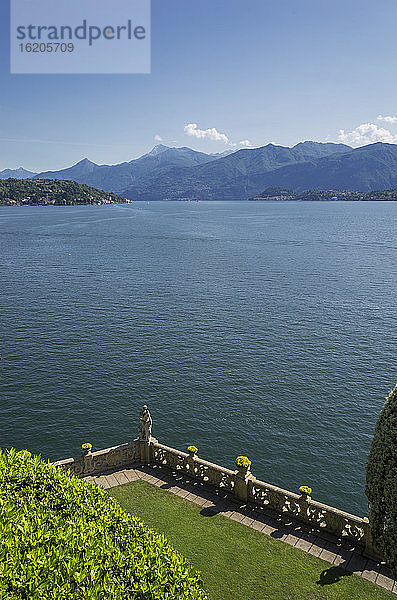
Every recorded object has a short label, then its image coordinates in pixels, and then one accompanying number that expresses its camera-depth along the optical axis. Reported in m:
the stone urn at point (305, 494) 18.45
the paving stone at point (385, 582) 15.25
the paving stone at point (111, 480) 20.88
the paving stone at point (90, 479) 20.93
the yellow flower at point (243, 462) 19.77
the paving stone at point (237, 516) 18.67
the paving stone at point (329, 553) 16.50
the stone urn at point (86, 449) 21.12
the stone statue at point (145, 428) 21.78
